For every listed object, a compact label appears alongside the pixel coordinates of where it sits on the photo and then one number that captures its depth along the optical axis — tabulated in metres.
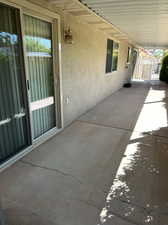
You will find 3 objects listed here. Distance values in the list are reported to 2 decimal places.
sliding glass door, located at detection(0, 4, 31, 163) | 2.09
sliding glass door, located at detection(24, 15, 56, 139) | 2.55
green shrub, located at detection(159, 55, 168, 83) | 10.45
